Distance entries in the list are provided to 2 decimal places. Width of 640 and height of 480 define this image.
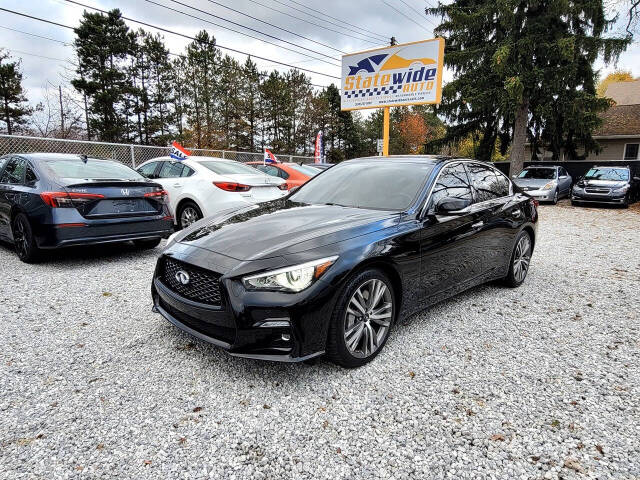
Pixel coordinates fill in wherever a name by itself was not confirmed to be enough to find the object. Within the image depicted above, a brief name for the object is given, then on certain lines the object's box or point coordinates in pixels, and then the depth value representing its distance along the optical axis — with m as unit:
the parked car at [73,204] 4.70
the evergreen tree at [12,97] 23.75
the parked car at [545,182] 15.02
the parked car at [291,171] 9.18
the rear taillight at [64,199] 4.65
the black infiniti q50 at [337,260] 2.36
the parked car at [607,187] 14.30
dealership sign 12.48
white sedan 6.46
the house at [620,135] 23.78
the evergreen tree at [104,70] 26.89
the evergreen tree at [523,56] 16.59
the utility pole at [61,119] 27.03
